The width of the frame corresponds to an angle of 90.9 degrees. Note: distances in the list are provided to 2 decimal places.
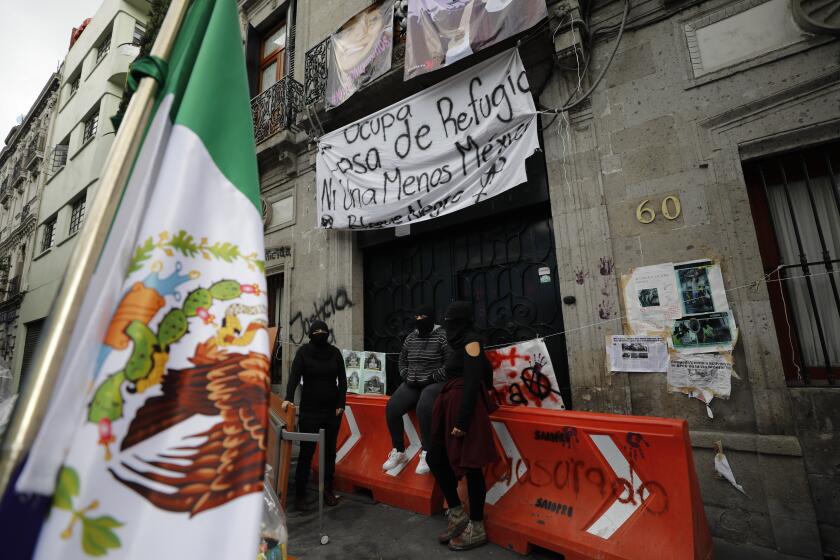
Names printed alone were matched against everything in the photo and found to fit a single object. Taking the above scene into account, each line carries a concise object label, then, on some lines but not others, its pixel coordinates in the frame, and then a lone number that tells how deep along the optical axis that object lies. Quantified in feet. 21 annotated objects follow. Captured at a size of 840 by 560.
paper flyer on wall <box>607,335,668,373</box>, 13.37
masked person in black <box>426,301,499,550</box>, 10.80
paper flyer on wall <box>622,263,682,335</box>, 13.42
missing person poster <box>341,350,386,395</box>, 21.35
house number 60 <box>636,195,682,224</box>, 13.87
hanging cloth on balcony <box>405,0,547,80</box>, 16.05
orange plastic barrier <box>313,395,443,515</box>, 13.55
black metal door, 17.42
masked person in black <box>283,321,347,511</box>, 14.51
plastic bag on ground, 5.01
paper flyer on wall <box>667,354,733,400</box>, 12.41
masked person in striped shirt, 14.01
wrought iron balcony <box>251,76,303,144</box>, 26.96
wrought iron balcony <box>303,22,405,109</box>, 24.58
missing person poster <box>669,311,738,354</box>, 12.51
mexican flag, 2.71
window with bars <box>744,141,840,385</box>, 12.21
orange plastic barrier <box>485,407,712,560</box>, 9.23
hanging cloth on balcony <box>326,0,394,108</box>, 20.79
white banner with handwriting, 16.57
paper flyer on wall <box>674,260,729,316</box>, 12.82
